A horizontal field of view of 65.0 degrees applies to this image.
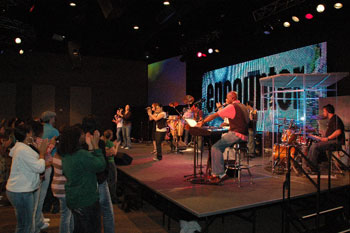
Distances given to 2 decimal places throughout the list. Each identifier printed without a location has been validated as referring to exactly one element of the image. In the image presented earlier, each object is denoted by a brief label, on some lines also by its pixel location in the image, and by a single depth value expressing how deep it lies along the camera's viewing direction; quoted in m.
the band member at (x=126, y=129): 9.96
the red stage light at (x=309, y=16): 6.79
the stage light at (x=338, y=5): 6.31
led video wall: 7.69
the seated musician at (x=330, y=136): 5.50
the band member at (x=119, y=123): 10.36
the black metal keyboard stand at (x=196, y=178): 4.97
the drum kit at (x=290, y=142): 5.71
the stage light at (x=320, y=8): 6.44
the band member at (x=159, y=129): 7.48
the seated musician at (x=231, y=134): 4.66
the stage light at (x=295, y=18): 7.07
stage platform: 3.69
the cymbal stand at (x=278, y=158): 5.95
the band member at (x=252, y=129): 8.27
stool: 4.96
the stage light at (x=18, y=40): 9.83
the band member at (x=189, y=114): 8.77
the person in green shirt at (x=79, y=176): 2.47
